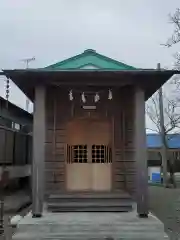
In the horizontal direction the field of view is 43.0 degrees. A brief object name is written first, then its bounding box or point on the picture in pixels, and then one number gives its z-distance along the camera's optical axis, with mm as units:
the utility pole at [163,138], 15319
